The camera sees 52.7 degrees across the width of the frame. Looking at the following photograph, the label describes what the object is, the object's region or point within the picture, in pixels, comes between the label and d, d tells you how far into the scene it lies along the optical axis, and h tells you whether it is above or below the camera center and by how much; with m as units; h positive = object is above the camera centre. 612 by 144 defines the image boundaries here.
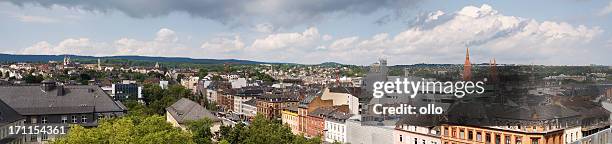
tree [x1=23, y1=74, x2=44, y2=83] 178.04 -6.24
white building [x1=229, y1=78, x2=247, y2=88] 171.35 -6.87
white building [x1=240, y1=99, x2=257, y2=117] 123.56 -10.10
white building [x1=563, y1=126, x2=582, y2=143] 48.84 -5.90
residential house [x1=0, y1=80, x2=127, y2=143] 54.07 -4.24
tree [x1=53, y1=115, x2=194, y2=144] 35.50 -4.66
